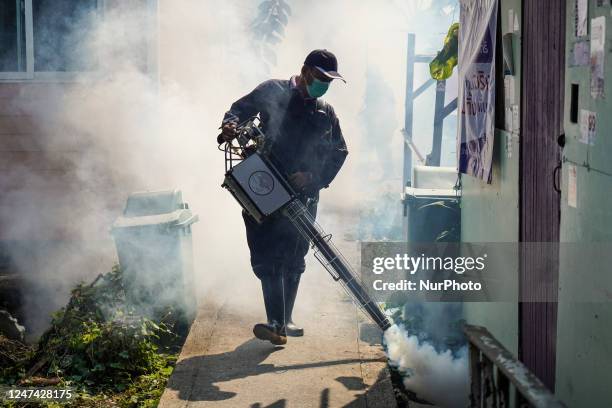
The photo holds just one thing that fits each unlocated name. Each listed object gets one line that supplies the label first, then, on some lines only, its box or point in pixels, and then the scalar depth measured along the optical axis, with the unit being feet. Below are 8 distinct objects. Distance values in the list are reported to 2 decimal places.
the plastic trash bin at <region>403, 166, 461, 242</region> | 23.39
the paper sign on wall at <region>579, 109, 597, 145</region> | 12.31
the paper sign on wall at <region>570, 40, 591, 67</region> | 12.55
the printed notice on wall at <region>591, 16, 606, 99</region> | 11.79
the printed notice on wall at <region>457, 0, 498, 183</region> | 18.53
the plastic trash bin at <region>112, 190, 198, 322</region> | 23.45
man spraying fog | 21.04
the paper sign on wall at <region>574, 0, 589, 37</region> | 12.60
